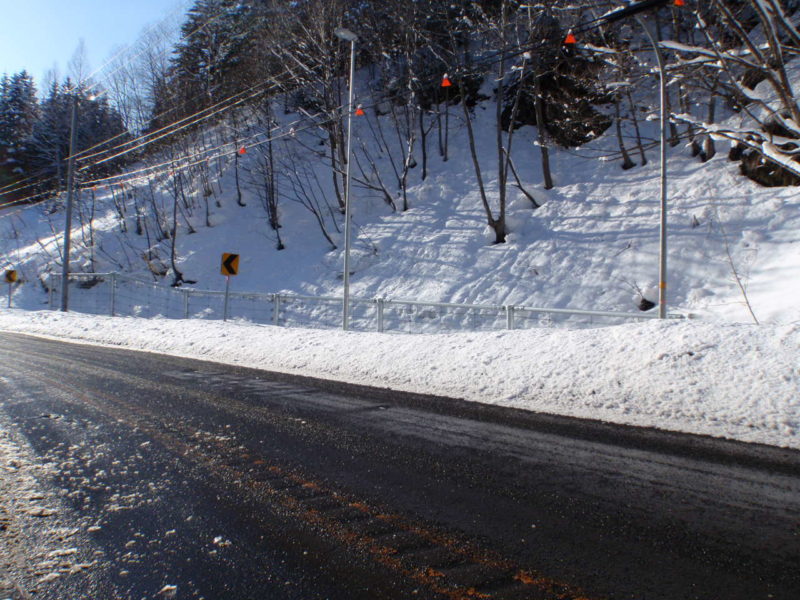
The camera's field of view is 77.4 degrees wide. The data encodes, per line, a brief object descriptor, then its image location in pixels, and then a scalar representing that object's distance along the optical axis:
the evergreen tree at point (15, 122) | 57.78
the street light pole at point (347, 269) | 14.28
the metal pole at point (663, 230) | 10.76
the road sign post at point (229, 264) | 15.35
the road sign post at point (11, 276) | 27.34
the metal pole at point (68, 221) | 23.31
